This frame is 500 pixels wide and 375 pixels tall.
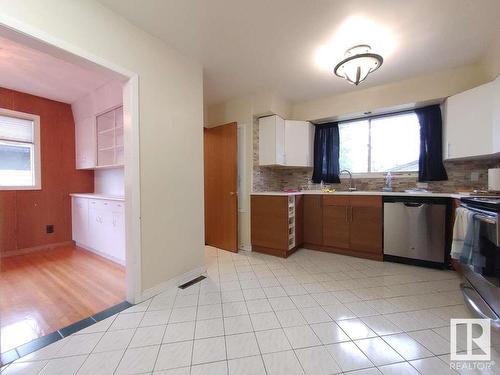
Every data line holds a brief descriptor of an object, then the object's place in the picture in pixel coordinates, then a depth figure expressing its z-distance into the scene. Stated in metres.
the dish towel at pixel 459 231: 1.95
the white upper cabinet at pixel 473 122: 2.26
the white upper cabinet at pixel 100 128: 3.11
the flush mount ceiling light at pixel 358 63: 2.05
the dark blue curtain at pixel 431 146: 2.87
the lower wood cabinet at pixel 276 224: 3.01
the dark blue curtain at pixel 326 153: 3.66
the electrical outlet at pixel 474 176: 2.72
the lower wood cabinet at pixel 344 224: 2.87
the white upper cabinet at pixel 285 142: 3.31
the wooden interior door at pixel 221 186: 3.27
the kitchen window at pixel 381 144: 3.17
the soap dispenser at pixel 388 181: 3.18
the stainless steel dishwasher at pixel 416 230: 2.52
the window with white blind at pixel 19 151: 3.19
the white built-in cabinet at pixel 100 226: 2.82
